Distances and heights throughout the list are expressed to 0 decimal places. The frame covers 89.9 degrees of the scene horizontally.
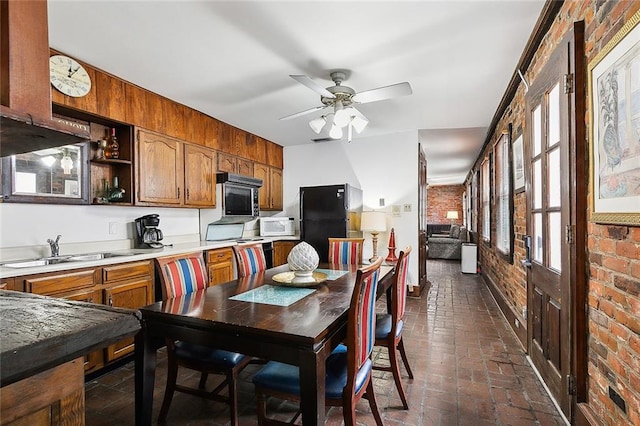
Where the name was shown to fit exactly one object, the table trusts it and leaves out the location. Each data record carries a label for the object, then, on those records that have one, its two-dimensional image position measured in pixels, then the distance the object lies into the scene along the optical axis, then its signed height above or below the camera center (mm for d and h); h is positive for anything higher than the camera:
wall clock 2443 +1106
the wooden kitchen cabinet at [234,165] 4320 +718
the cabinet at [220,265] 3707 -600
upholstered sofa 8562 -886
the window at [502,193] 3779 +259
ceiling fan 2479 +963
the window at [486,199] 5219 +240
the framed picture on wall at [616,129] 1212 +347
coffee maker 3354 -164
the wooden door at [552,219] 1764 -43
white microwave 5160 -190
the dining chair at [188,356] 1751 -798
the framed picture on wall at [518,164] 3059 +484
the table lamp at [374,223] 4626 -135
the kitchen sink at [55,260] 2346 -352
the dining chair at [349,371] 1462 -774
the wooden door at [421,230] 4891 -274
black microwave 4230 +282
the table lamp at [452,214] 11289 -53
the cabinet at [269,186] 5176 +487
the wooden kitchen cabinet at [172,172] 3211 +483
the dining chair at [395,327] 2084 -766
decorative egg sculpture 2189 -326
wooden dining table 1301 -503
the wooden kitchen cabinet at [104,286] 2148 -530
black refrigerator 4582 +15
